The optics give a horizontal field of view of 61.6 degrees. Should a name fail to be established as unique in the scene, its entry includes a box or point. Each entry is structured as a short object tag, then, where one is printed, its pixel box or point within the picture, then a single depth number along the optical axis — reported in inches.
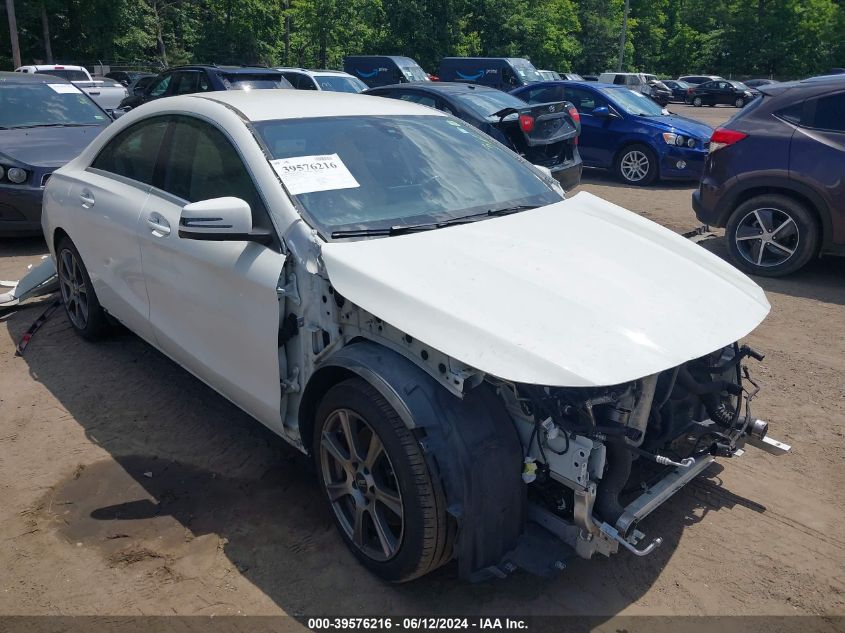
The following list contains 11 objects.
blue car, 446.6
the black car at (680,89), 1568.7
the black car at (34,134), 279.1
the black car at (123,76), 1032.2
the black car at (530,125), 348.2
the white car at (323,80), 562.9
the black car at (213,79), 455.8
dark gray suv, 246.8
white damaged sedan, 96.0
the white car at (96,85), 730.2
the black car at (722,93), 1524.4
